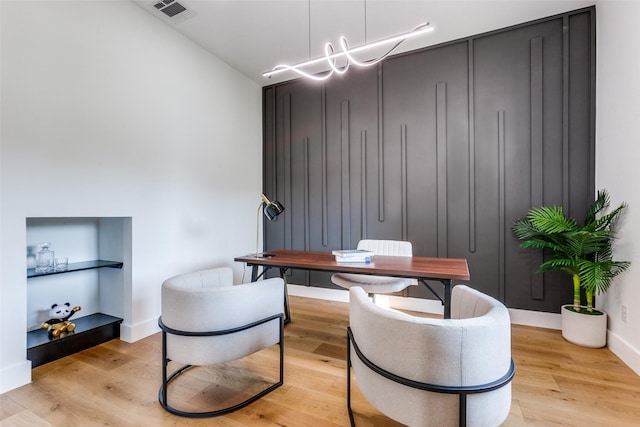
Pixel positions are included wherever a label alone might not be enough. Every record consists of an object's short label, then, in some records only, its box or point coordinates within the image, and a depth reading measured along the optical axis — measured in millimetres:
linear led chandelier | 1830
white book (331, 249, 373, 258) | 2227
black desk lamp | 2492
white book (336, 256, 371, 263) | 2203
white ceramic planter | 2338
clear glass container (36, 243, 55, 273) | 2223
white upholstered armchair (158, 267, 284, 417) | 1544
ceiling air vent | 2559
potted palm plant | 2221
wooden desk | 1722
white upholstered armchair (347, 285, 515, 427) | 1000
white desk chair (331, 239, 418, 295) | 2490
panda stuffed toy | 2229
